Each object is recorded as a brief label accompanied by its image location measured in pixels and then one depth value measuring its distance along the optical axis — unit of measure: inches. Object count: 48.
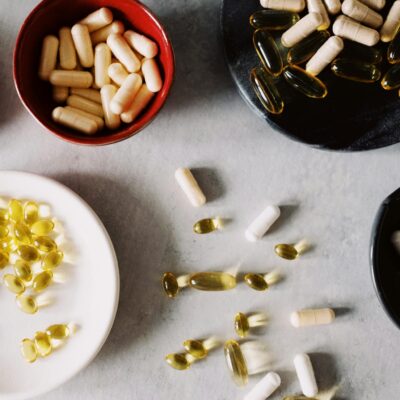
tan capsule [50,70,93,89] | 13.6
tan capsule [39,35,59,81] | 13.6
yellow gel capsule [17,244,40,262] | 14.0
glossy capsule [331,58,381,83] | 13.7
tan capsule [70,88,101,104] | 13.8
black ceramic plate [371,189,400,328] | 13.8
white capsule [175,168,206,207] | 14.4
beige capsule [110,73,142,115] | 13.3
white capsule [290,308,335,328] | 14.6
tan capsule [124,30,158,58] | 13.6
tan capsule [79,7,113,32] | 13.5
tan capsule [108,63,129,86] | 13.6
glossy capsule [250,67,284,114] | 13.5
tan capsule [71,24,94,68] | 13.5
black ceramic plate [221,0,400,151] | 13.8
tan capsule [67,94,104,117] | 13.7
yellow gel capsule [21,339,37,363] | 14.4
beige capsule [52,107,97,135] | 13.4
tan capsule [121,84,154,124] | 13.5
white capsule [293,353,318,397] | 14.7
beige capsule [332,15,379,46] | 13.6
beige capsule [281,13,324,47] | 13.5
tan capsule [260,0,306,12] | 13.6
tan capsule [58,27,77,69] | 13.7
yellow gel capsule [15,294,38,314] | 14.1
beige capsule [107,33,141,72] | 13.6
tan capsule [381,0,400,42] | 13.7
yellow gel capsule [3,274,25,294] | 14.0
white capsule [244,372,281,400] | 14.6
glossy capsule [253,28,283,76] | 13.5
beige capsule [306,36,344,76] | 13.6
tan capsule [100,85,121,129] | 13.6
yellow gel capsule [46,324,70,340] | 14.3
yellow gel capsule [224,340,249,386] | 14.6
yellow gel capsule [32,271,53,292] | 14.1
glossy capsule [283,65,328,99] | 13.6
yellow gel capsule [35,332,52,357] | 14.3
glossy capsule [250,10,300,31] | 13.6
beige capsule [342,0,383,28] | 13.6
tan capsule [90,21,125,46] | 13.7
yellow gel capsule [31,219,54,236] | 14.1
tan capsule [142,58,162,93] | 13.5
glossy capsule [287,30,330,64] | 13.7
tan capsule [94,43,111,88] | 13.7
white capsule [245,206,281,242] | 14.5
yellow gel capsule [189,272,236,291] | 14.5
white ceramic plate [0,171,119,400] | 14.2
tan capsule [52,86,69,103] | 13.8
